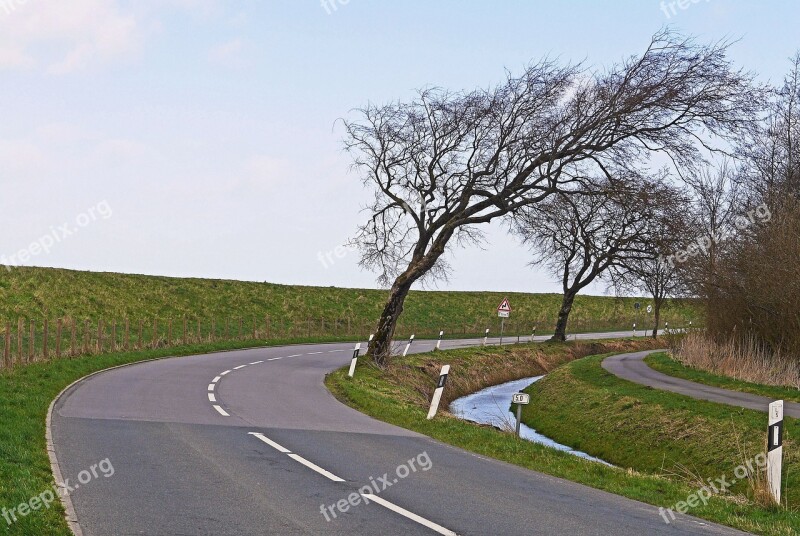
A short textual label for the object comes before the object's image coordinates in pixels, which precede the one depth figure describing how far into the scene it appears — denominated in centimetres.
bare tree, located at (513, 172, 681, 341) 2603
